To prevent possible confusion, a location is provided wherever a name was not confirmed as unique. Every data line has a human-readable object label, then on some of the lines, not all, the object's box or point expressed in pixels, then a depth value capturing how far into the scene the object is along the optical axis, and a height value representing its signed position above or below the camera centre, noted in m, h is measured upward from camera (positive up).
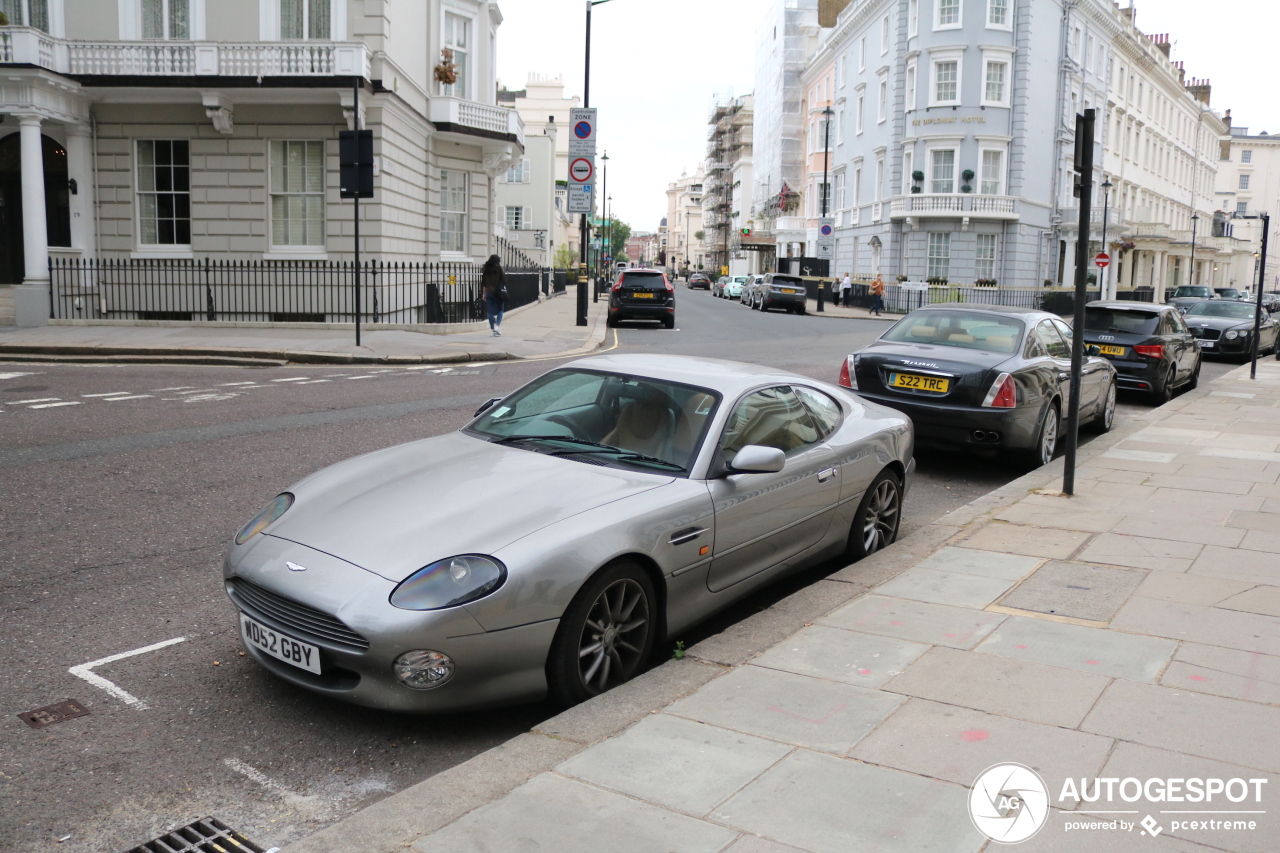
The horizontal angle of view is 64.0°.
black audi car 14.73 -0.49
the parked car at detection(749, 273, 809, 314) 42.12 +0.35
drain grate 3.08 -1.66
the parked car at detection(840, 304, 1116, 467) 8.97 -0.64
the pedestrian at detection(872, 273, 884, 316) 44.41 +0.40
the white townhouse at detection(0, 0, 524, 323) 21.09 +3.45
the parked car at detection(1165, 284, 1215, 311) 51.22 +0.90
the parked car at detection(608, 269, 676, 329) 28.38 +0.06
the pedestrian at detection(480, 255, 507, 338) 21.70 +0.25
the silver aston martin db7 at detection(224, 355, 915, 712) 3.73 -0.98
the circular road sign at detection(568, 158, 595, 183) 26.19 +3.26
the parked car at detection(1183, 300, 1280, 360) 24.03 -0.42
